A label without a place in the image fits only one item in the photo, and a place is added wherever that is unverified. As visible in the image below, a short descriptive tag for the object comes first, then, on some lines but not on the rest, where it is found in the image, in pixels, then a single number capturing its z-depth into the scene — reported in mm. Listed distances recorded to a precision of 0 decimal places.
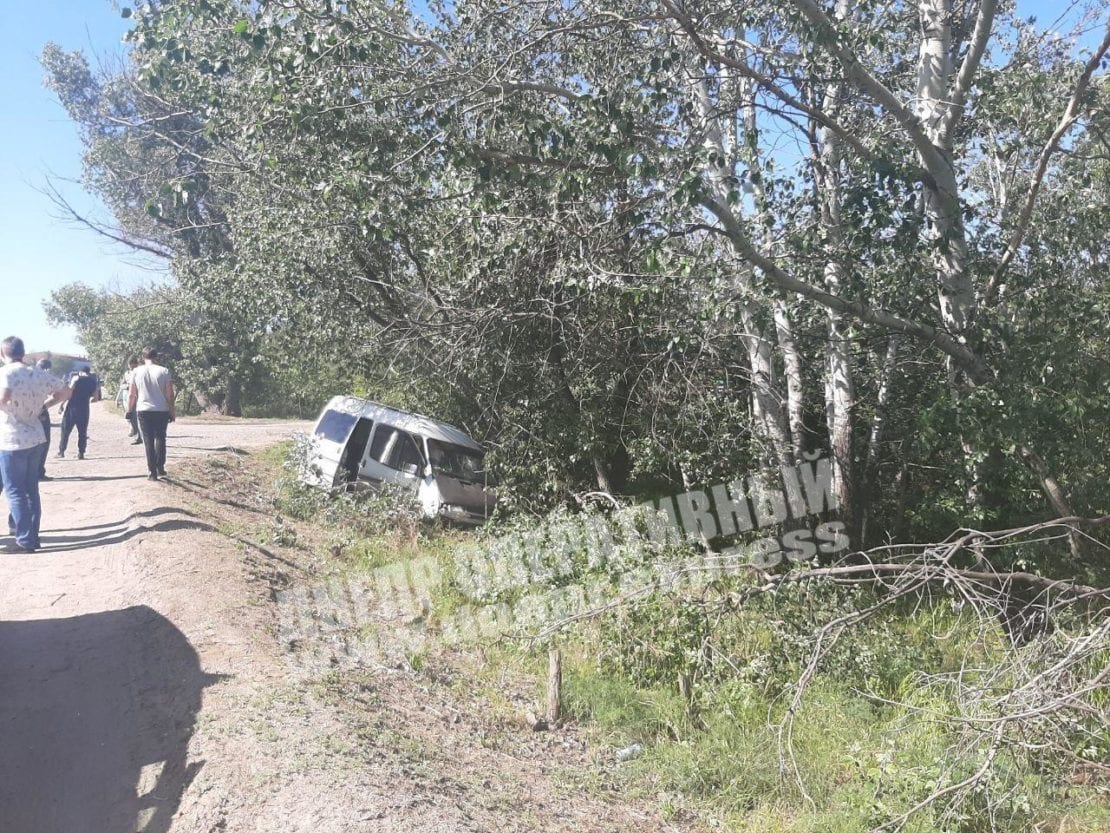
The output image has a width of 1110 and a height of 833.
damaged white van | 11828
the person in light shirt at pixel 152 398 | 9039
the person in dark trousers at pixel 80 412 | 11953
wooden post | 6527
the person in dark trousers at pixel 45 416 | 7841
